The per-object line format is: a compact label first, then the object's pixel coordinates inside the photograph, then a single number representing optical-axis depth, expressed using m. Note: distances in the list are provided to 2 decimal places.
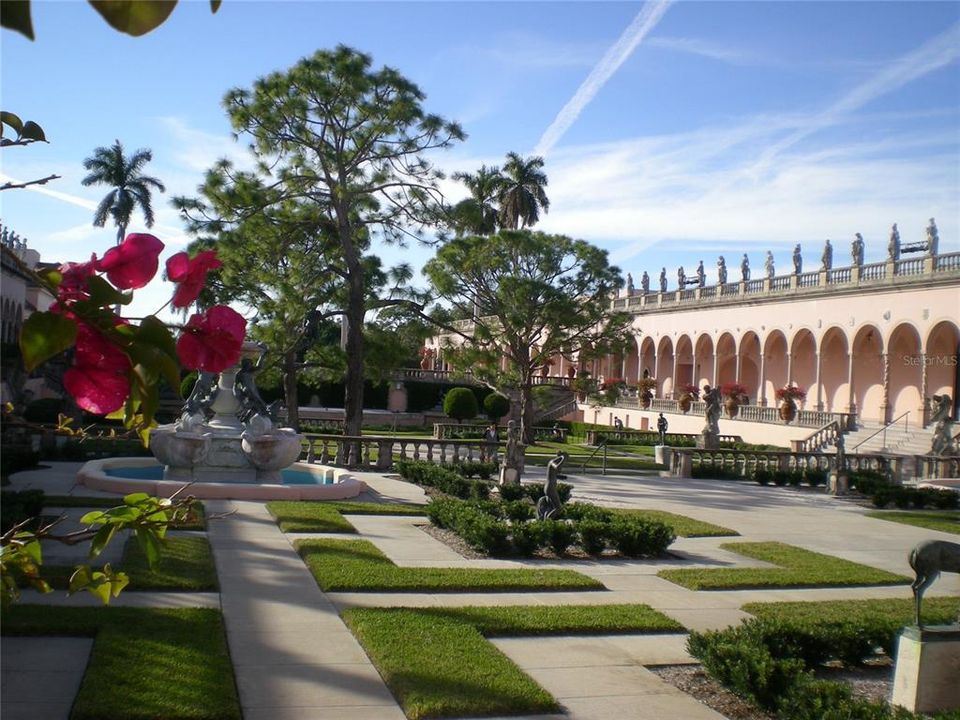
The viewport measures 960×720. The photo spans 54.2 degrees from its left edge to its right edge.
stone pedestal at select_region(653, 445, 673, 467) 28.72
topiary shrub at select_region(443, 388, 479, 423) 45.62
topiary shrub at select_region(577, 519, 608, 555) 13.03
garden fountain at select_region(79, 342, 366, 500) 16.42
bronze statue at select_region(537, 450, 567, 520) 14.55
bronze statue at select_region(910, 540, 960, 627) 7.12
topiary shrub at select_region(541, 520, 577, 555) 12.88
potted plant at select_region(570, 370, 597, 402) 27.72
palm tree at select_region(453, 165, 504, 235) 44.38
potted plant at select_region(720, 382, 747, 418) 44.94
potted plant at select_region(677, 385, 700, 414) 47.31
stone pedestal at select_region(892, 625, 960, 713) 6.84
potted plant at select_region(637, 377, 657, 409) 50.81
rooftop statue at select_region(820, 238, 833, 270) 43.66
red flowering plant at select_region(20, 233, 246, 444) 1.54
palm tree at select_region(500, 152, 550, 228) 53.12
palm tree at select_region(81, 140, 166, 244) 49.72
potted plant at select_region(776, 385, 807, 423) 41.00
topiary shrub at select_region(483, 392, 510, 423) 46.21
